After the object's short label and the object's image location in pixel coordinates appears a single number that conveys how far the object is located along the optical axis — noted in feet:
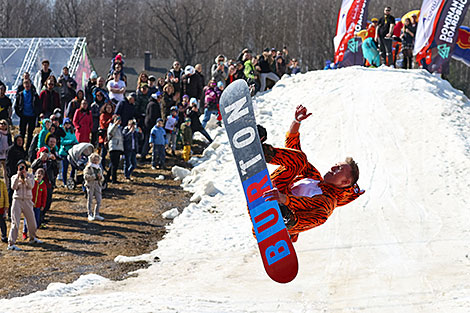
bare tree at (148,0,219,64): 192.03
